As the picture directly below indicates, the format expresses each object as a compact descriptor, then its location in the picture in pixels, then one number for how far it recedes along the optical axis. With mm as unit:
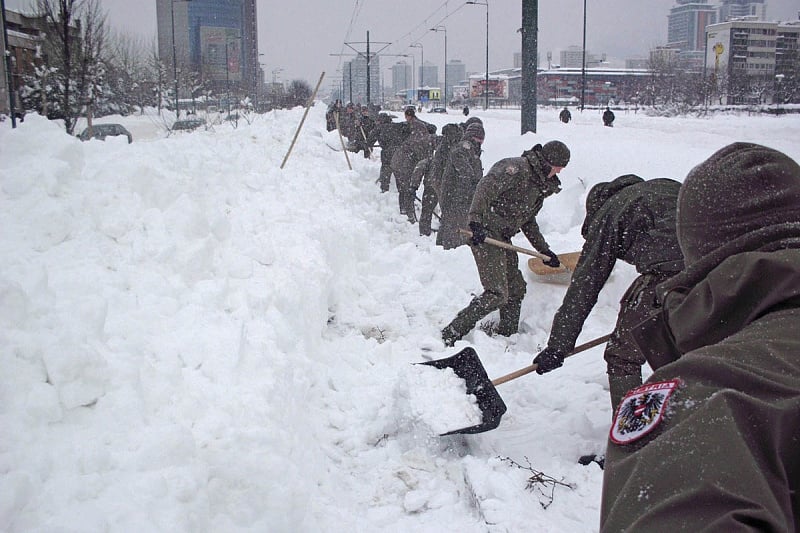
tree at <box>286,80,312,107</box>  51781
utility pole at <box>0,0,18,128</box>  11133
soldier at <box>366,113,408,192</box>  12297
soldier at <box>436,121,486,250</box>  7945
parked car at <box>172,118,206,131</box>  22609
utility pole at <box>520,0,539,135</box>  10781
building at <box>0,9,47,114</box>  13500
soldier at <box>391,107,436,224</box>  10867
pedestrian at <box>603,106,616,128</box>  20797
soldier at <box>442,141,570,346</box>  4988
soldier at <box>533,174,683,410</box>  3131
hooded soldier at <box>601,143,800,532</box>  793
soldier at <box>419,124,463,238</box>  8961
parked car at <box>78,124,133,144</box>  18109
